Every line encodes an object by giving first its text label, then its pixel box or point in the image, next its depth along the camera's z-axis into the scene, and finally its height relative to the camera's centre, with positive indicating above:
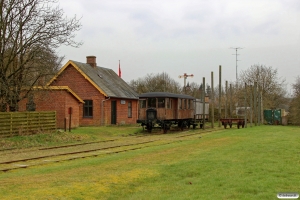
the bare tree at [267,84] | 65.38 +4.67
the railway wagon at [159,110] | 32.84 +0.15
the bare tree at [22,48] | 23.00 +3.84
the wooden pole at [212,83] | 41.48 +3.01
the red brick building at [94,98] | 36.31 +1.33
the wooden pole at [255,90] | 42.58 +2.38
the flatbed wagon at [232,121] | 40.59 -0.97
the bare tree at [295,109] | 47.12 +0.35
